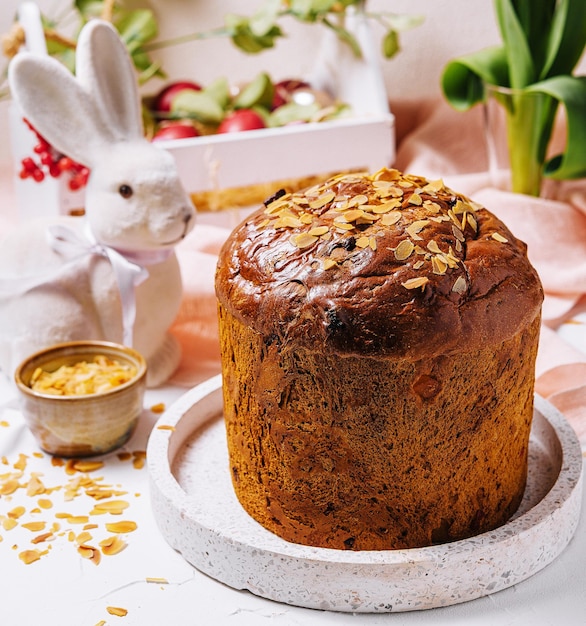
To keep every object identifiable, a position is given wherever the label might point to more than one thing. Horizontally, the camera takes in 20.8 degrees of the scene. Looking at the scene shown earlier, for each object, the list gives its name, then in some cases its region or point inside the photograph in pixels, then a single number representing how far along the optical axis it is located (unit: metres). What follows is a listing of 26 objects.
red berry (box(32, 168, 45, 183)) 0.88
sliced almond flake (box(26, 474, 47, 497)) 0.76
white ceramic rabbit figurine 0.81
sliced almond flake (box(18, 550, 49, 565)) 0.71
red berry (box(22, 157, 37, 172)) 0.89
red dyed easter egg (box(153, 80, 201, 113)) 1.10
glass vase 0.99
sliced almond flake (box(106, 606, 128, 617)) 0.67
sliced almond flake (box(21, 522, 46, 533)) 0.73
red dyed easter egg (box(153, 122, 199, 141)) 1.02
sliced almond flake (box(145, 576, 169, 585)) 0.69
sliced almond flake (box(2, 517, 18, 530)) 0.73
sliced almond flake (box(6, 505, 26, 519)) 0.74
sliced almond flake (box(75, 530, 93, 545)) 0.72
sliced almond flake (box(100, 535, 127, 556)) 0.71
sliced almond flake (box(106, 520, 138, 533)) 0.72
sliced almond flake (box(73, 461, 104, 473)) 0.78
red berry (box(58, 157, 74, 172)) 0.88
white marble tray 0.66
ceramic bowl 0.77
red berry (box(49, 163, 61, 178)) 0.88
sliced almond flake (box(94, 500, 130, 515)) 0.74
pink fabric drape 0.85
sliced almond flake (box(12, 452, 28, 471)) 0.78
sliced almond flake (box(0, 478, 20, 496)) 0.76
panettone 0.65
